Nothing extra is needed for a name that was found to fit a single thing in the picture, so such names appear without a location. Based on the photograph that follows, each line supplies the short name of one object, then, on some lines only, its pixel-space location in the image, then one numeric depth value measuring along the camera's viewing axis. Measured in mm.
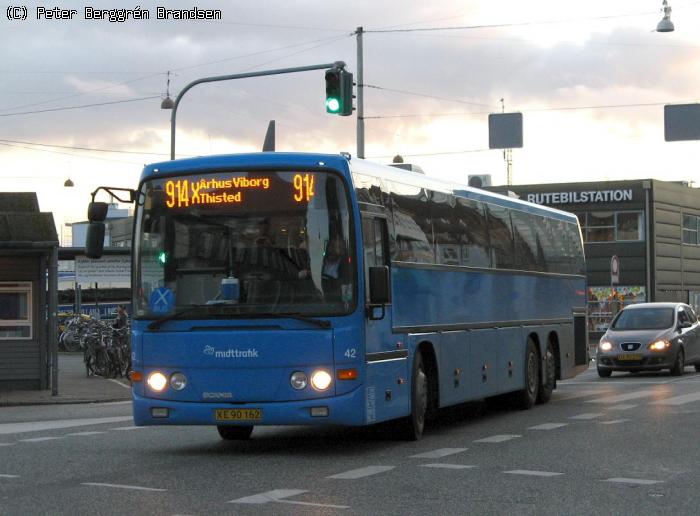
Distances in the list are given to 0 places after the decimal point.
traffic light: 24344
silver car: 30109
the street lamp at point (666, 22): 31531
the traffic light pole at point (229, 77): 25281
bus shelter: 27344
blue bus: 13672
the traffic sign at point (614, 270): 43875
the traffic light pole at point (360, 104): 38141
